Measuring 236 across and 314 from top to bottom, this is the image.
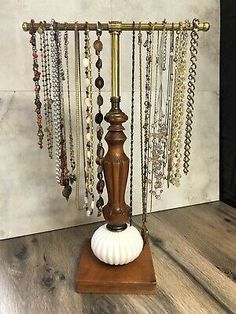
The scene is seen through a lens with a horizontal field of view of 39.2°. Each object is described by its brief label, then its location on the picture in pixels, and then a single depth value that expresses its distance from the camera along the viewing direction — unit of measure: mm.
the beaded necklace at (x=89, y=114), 572
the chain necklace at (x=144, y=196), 711
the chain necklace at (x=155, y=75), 831
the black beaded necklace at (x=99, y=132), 565
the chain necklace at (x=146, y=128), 604
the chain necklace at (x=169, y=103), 628
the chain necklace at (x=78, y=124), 687
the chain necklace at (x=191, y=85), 586
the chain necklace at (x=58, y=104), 589
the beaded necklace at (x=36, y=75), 569
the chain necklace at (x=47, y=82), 617
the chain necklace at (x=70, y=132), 726
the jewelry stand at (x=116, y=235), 586
